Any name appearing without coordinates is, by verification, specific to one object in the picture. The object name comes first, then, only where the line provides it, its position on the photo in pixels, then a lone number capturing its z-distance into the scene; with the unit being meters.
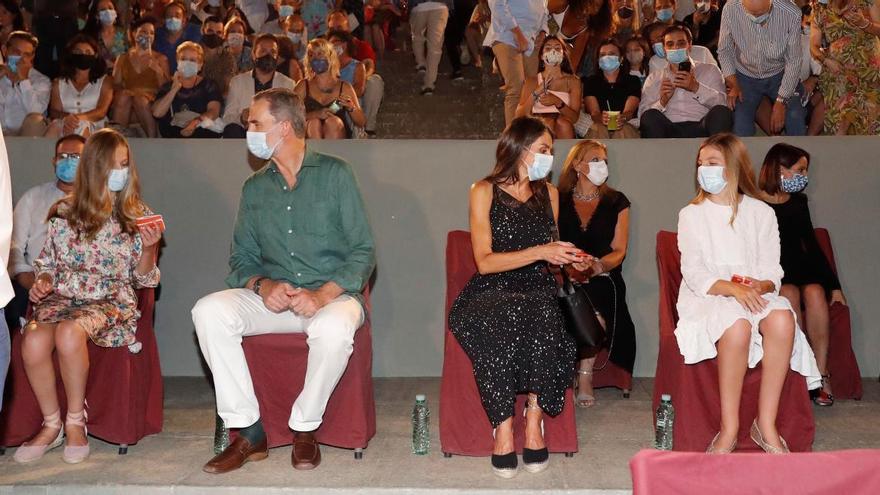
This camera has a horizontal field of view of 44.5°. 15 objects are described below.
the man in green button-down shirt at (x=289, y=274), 4.05
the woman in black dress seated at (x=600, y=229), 5.09
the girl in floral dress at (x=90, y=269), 4.18
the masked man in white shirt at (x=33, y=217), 4.75
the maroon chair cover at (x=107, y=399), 4.26
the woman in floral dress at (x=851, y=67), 6.18
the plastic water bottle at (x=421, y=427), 4.12
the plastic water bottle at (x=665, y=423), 4.24
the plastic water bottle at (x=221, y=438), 4.17
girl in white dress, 4.07
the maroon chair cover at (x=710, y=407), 4.18
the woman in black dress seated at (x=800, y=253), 4.95
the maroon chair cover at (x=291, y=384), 4.20
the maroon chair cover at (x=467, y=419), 4.12
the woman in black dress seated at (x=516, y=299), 4.00
